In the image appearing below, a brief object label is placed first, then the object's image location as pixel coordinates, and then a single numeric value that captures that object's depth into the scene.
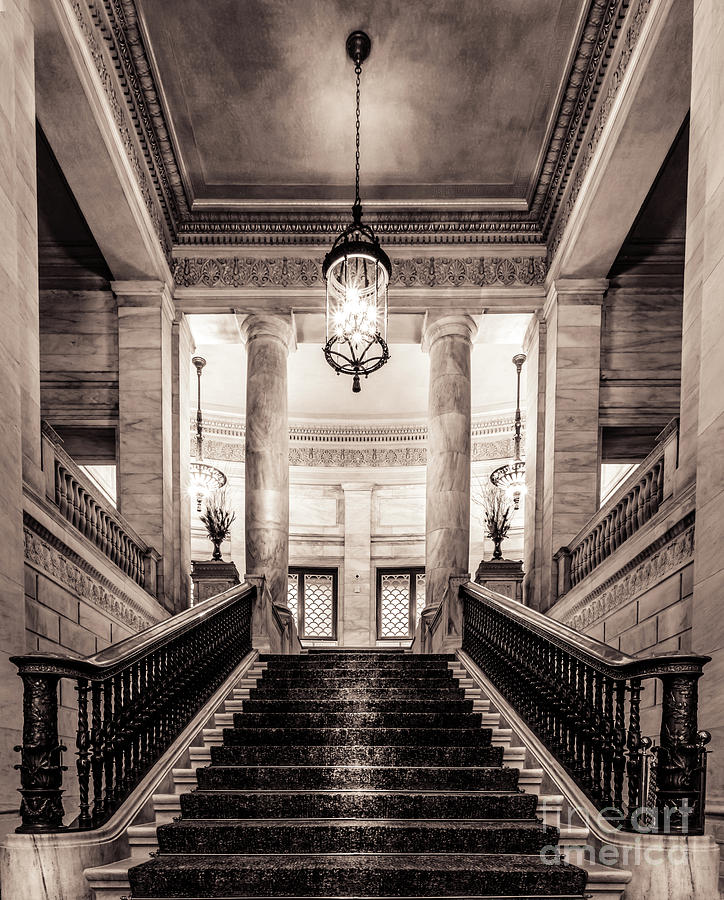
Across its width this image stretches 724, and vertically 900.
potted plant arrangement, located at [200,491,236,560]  10.63
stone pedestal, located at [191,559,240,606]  9.80
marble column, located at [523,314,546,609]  9.78
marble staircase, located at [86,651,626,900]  3.45
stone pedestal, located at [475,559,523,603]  9.77
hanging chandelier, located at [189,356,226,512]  13.16
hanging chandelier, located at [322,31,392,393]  6.80
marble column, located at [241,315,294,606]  9.73
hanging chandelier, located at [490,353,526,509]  12.52
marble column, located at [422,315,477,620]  9.67
